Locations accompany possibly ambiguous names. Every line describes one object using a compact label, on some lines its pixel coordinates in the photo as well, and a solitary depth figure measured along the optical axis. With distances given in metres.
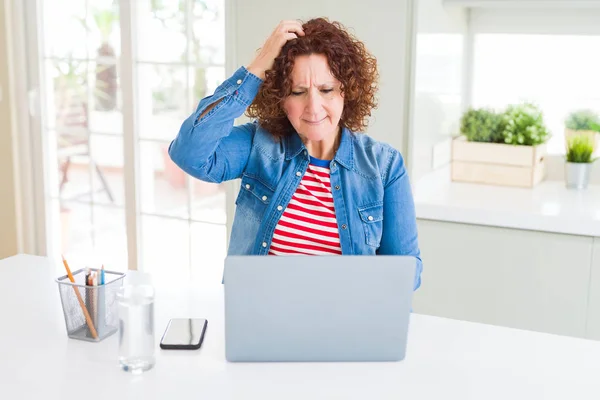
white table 1.38
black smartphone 1.55
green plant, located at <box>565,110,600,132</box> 3.16
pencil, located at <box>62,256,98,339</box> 1.58
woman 1.82
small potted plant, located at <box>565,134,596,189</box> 3.12
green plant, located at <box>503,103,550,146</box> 3.16
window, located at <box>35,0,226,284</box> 3.50
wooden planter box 3.17
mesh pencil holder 1.59
